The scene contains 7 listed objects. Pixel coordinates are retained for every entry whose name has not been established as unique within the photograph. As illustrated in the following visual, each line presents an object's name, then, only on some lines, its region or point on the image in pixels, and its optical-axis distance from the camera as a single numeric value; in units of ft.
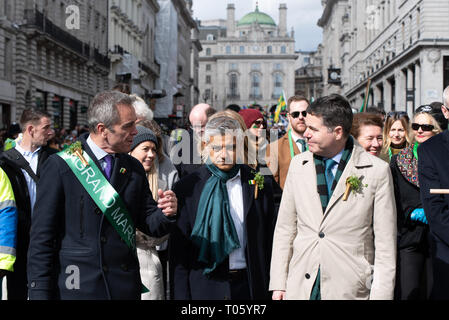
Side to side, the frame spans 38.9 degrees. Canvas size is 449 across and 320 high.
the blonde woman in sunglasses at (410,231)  19.48
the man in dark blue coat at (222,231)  15.52
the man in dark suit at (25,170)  18.52
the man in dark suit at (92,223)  12.43
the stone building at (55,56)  92.27
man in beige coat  13.53
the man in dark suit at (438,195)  14.39
